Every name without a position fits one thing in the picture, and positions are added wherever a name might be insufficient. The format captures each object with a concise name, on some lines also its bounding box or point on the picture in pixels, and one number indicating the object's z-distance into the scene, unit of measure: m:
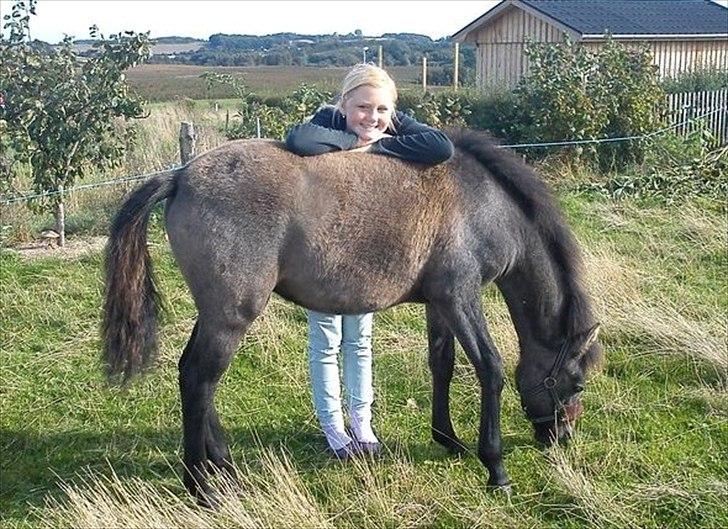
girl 4.05
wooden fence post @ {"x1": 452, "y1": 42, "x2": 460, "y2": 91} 21.81
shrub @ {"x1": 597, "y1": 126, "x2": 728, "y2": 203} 10.80
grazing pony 3.81
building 20.16
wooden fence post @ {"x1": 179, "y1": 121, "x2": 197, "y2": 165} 8.77
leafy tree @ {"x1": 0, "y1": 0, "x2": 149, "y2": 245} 7.91
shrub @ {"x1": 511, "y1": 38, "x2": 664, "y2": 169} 12.85
